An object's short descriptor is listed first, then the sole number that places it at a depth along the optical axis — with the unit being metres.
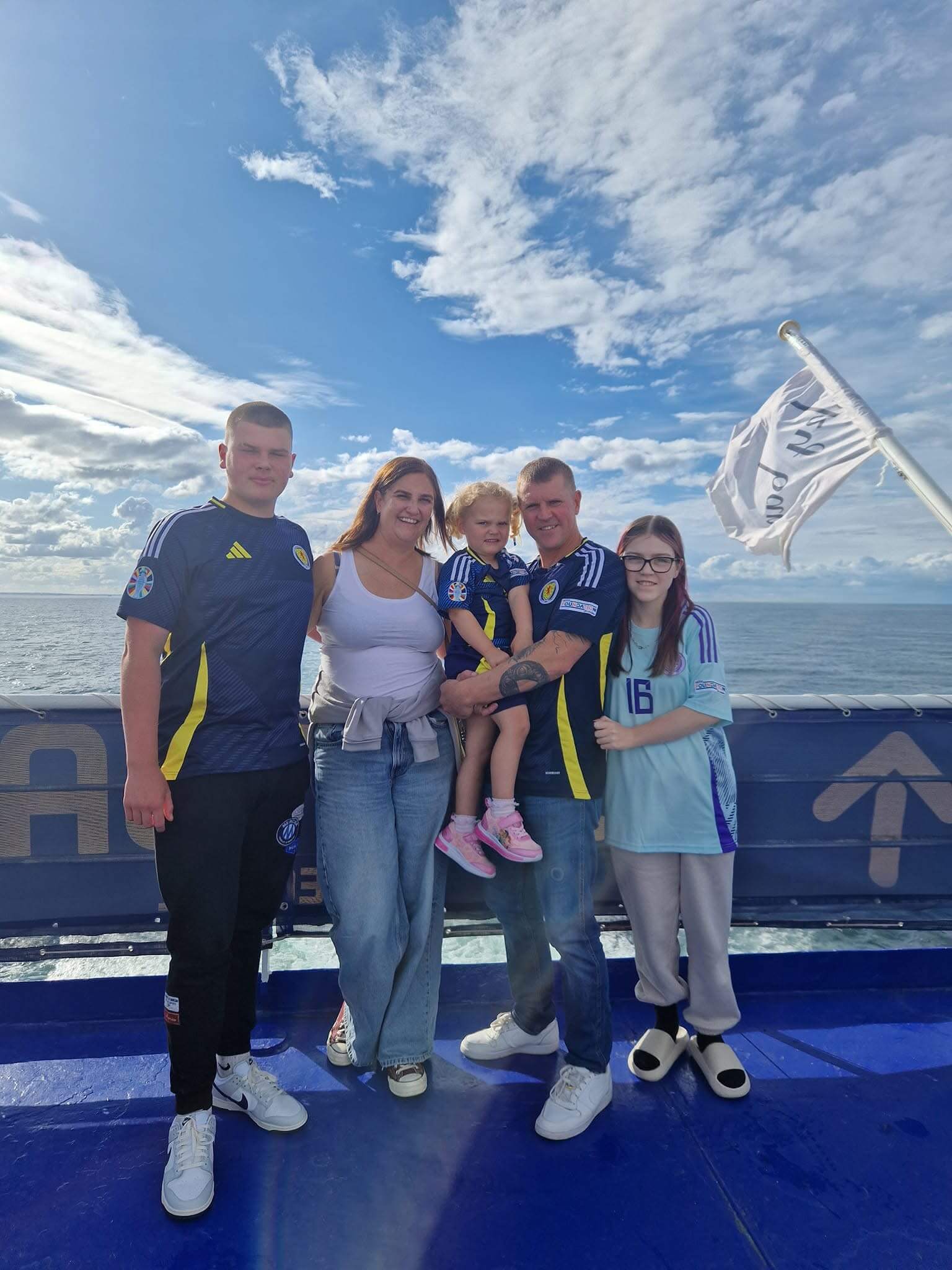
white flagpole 4.68
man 2.40
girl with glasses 2.50
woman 2.49
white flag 5.73
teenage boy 2.08
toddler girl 2.49
